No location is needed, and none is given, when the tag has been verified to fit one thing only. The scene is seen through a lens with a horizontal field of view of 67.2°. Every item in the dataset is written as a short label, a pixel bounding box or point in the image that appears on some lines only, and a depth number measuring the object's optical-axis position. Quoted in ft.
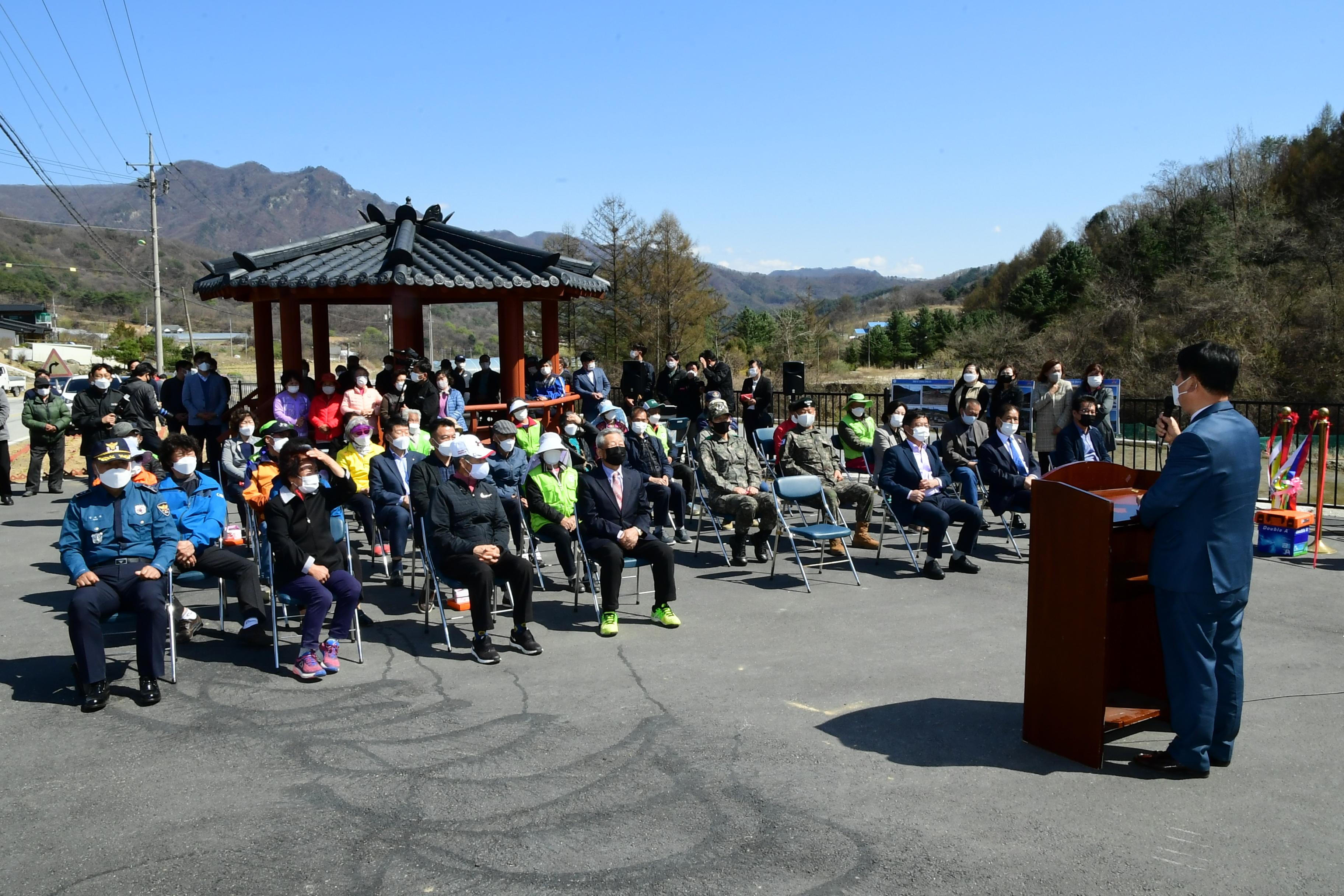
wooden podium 15.67
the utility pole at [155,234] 107.63
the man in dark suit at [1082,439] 34.94
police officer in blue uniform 19.58
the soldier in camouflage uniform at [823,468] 33.96
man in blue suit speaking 14.92
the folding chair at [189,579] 21.81
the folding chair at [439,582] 23.41
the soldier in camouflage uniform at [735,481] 31.22
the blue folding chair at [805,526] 28.91
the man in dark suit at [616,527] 24.99
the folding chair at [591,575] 25.30
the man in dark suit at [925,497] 30.48
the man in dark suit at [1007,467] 32.81
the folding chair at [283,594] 21.54
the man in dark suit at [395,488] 28.86
